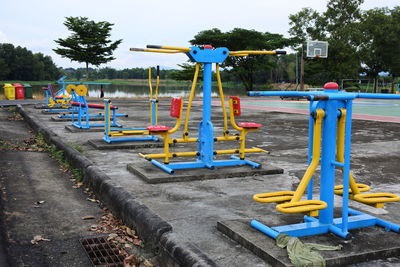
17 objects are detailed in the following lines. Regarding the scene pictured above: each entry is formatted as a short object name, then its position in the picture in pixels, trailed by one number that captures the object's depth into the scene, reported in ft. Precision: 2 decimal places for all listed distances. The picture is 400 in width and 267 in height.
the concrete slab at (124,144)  24.90
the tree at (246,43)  150.79
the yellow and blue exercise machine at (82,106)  34.20
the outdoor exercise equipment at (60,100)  51.79
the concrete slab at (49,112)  51.16
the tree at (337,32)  143.43
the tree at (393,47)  143.13
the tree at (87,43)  120.67
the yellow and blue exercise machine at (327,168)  9.93
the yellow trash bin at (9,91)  86.69
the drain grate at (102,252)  10.94
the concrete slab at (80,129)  33.22
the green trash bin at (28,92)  90.33
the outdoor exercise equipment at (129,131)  25.86
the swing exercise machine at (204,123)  17.87
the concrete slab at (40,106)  59.24
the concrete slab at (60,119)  42.57
